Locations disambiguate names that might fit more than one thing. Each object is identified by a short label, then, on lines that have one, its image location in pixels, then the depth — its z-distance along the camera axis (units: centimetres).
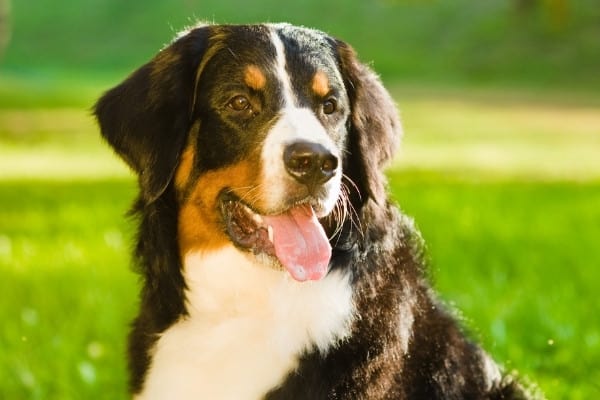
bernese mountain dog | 390
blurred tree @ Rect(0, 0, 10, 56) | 1376
